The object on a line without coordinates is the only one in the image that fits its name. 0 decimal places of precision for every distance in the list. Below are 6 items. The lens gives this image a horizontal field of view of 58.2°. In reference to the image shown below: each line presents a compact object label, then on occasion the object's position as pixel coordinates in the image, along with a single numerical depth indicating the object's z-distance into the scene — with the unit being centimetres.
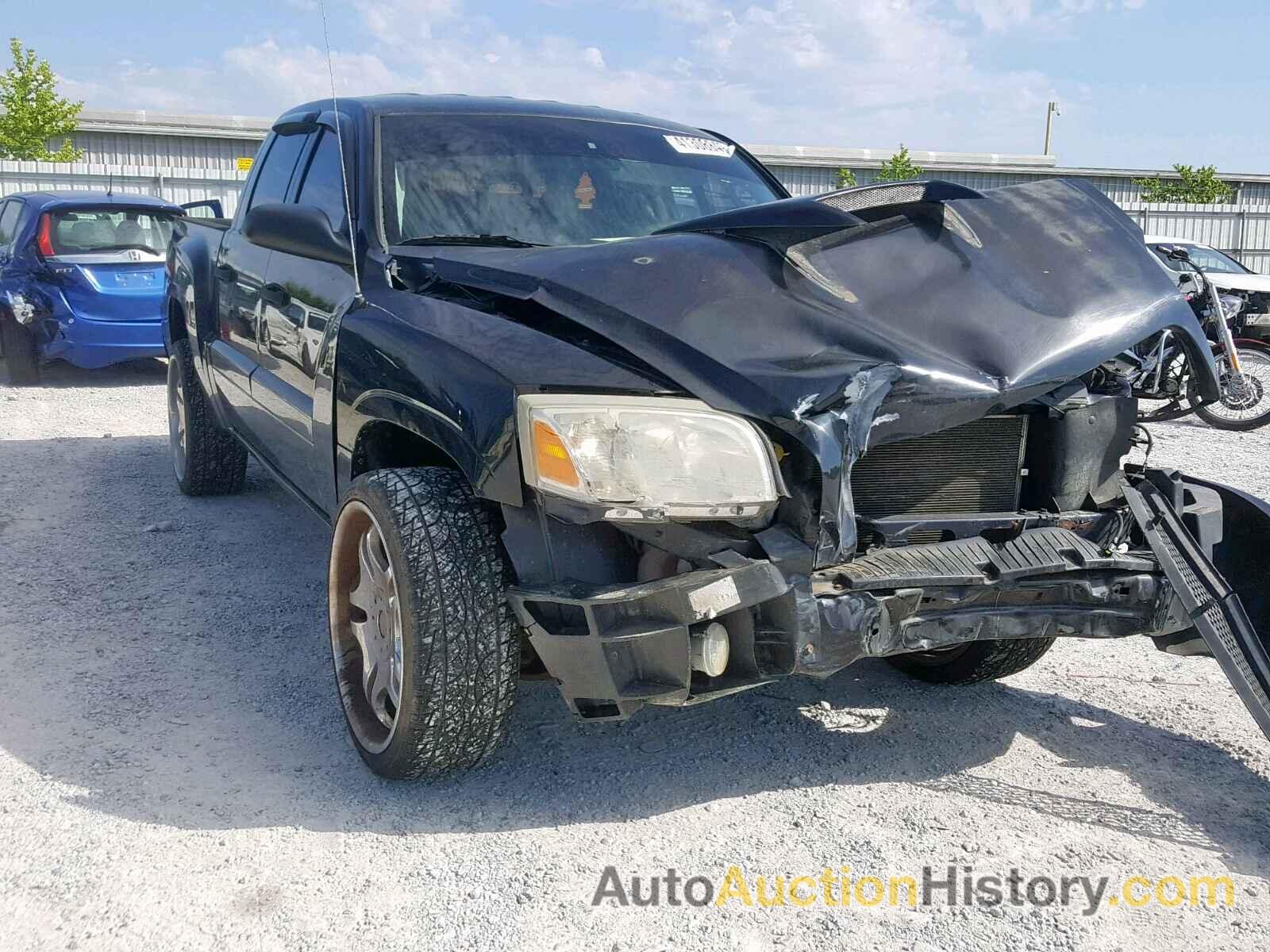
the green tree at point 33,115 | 2317
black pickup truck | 234
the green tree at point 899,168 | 2638
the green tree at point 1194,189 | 2827
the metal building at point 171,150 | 1891
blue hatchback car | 949
